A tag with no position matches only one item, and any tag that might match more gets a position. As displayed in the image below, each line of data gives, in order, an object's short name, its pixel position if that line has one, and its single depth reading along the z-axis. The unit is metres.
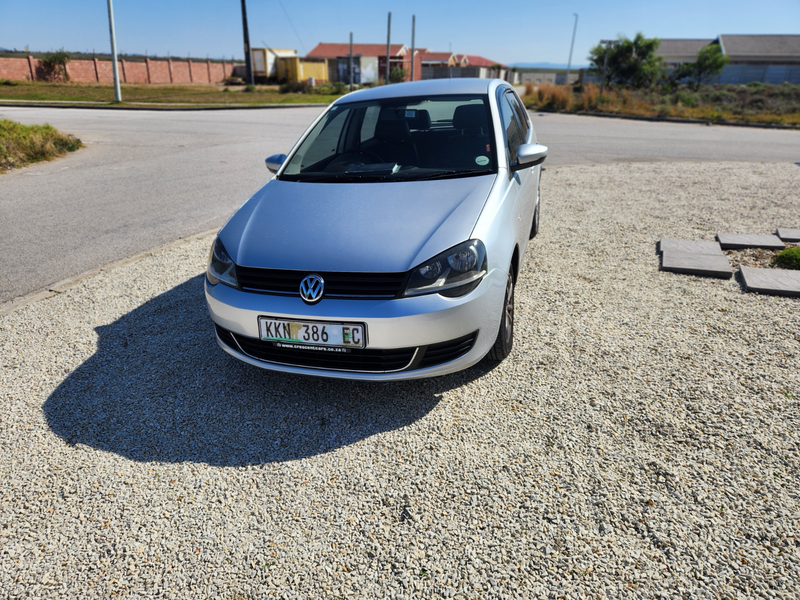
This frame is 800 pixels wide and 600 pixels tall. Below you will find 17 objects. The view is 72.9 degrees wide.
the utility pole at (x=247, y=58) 40.97
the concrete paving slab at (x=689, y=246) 5.61
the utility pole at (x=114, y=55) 22.96
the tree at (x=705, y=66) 43.25
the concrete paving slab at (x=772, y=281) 4.65
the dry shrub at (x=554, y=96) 26.31
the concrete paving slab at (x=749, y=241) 5.78
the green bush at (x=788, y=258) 5.25
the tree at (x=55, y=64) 41.09
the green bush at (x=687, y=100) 26.77
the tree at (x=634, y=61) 44.06
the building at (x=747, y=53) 51.47
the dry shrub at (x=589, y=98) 25.58
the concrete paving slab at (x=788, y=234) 6.04
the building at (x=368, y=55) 55.80
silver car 2.83
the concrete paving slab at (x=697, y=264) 5.06
